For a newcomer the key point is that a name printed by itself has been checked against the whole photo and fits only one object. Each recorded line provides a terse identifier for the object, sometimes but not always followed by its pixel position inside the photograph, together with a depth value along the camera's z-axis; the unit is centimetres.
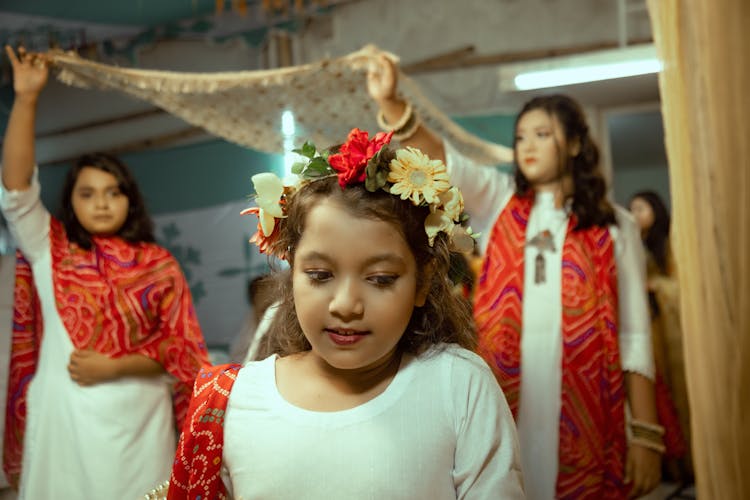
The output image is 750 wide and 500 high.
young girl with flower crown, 114
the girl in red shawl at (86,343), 208
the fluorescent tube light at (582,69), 330
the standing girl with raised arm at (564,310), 197
